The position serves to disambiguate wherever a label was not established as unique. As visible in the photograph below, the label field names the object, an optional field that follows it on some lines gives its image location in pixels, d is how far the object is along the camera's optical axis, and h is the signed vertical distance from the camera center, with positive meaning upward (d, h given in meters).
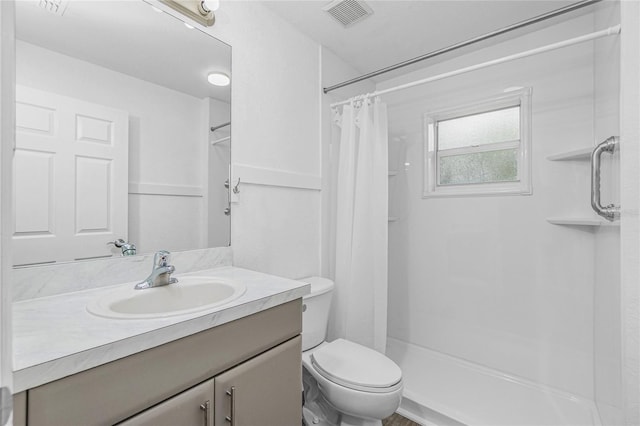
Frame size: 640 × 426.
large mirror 0.97 +0.32
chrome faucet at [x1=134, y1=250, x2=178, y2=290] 1.08 -0.23
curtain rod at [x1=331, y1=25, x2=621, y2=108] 1.18 +0.77
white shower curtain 1.90 -0.14
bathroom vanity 0.59 -0.39
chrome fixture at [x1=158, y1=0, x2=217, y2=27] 1.31 +0.94
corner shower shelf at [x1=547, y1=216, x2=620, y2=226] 1.56 -0.04
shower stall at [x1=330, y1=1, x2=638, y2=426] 1.59 -0.14
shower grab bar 1.28 +0.14
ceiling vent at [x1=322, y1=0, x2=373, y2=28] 1.64 +1.18
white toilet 1.28 -0.76
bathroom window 2.00 +0.49
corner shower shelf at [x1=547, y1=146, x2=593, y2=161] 1.61 +0.34
